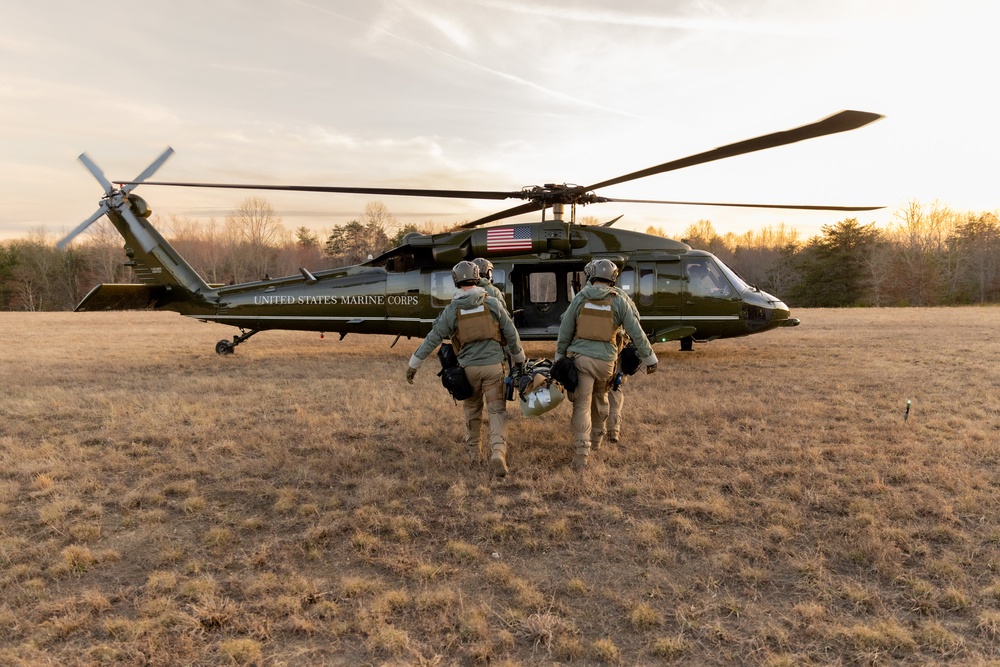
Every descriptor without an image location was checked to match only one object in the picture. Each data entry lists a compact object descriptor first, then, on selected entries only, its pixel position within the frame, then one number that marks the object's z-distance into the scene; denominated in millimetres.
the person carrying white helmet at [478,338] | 5367
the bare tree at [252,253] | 48000
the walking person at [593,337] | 5363
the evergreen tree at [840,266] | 39906
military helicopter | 10719
